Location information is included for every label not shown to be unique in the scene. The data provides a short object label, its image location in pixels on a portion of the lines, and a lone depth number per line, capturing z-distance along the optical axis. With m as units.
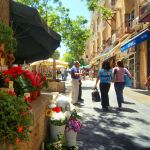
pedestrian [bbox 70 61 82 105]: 6.27
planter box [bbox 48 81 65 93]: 9.37
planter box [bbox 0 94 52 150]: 1.93
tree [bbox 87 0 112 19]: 12.48
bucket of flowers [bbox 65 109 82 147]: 2.74
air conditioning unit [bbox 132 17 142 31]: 11.80
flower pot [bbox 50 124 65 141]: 2.63
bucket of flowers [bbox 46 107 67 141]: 2.61
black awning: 2.74
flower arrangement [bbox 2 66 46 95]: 2.13
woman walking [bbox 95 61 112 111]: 5.40
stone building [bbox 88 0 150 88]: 10.94
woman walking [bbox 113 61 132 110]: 5.66
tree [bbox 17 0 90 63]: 13.44
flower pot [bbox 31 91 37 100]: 2.58
